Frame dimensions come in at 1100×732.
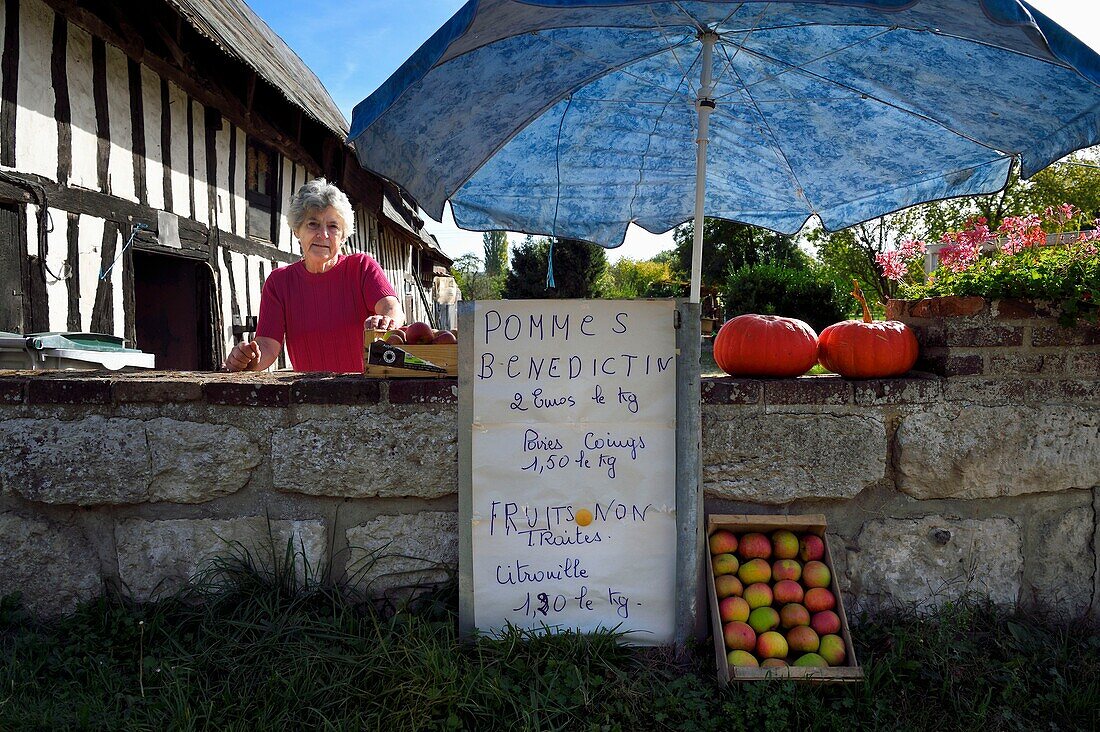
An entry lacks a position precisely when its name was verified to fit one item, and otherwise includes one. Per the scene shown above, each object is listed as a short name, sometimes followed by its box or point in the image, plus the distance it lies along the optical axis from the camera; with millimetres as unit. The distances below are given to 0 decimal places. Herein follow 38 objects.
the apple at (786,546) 2201
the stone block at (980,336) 2316
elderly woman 3066
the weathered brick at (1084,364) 2369
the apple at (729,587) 2143
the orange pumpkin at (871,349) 2338
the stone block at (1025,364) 2330
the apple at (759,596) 2131
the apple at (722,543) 2217
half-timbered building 4551
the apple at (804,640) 2031
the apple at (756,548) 2205
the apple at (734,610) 2084
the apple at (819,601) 2126
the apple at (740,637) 2025
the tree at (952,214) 15781
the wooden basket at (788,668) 1929
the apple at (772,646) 2020
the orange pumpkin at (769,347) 2340
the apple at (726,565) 2178
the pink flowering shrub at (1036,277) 2268
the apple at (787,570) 2172
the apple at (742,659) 1985
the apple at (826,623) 2072
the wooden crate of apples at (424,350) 2273
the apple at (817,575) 2160
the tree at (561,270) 32156
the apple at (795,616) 2088
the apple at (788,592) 2133
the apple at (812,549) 2221
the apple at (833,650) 2010
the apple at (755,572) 2168
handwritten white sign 2111
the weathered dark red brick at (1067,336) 2346
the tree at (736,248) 25594
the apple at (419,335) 2320
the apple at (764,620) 2084
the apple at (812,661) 1979
